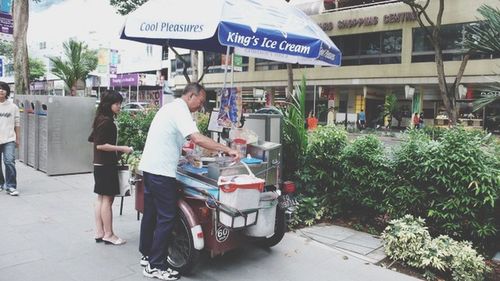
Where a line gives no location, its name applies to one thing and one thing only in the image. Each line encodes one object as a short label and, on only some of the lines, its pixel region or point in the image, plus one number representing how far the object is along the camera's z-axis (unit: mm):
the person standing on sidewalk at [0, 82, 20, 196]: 6531
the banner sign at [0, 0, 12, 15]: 9016
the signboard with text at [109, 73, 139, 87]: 41319
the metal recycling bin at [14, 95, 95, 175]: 8211
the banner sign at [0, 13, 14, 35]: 8758
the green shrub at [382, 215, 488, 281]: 4020
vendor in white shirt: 3670
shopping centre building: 26406
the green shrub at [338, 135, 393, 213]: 5109
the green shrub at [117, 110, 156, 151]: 9273
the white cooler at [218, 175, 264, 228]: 3523
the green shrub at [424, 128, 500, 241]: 4215
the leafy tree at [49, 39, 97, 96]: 15359
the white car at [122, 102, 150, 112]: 27358
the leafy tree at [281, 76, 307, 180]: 5801
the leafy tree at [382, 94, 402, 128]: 27641
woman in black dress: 4426
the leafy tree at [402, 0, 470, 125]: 19431
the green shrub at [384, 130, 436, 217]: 4656
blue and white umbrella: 4098
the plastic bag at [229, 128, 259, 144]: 4644
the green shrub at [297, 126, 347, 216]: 5641
